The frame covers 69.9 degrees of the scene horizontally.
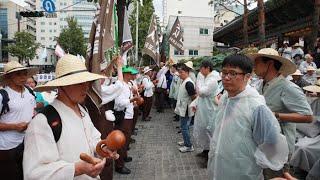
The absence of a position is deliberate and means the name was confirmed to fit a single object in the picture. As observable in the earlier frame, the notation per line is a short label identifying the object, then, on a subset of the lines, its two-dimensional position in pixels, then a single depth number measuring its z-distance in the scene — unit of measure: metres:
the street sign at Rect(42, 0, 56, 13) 10.78
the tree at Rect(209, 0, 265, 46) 13.09
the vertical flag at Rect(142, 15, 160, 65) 9.24
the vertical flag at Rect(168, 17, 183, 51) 10.14
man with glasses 1.92
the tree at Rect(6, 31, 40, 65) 33.73
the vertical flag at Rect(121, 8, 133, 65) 5.11
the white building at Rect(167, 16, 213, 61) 32.70
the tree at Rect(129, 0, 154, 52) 21.12
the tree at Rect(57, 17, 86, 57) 33.69
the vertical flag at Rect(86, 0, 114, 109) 2.74
